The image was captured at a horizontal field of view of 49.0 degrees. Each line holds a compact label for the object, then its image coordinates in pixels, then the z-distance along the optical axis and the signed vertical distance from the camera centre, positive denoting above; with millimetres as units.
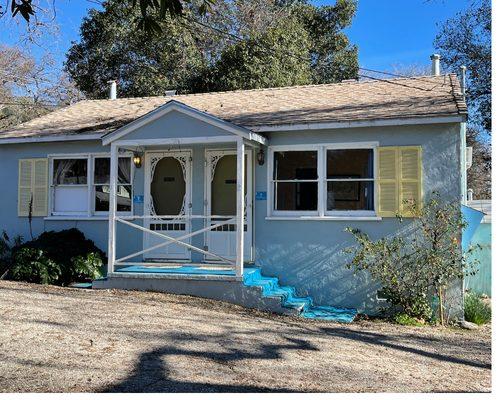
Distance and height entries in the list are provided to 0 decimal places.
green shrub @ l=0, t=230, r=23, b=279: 11820 -868
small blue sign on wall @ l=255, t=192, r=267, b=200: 10789 +297
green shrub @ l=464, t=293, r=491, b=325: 10016 -1825
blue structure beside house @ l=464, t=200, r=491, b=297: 14008 -1361
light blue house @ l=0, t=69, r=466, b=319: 9867 +574
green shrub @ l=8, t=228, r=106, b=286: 10875 -1018
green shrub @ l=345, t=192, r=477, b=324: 9305 -827
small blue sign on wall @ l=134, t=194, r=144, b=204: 11657 +240
